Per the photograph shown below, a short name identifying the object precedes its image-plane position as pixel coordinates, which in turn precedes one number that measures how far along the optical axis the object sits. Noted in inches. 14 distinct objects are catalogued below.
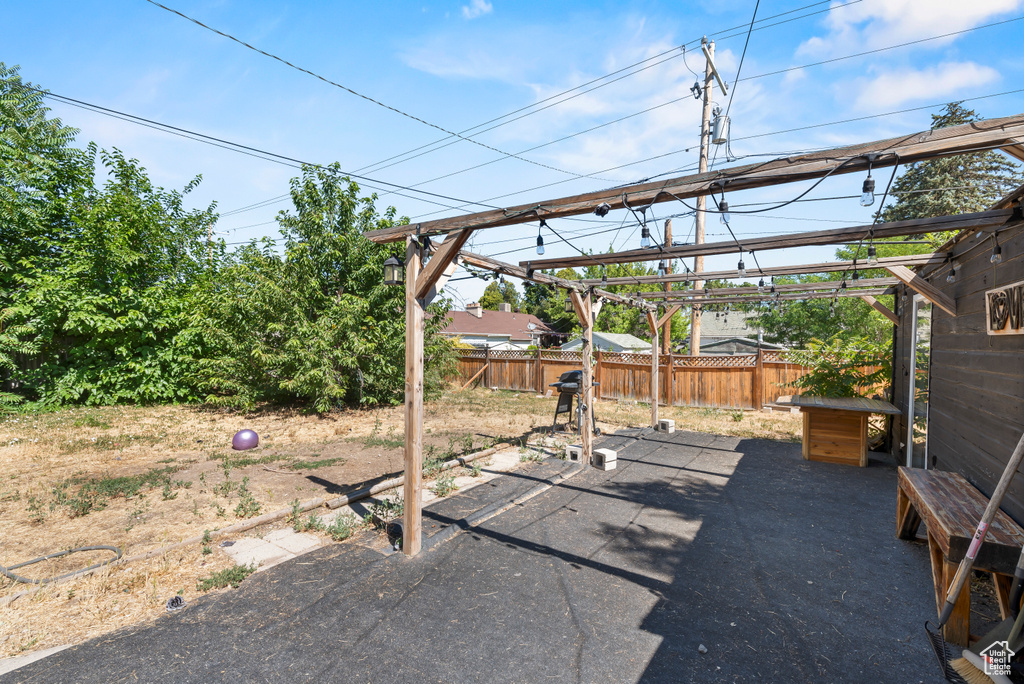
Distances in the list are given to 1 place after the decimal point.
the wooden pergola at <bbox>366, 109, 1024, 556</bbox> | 91.5
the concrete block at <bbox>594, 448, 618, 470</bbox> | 253.6
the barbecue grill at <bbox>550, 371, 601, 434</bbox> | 331.3
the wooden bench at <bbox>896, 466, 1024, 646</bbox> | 101.3
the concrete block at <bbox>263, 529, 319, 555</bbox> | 153.3
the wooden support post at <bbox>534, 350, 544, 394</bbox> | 597.9
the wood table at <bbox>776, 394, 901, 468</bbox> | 265.4
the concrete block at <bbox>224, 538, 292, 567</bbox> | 143.6
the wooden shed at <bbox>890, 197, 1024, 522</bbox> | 127.5
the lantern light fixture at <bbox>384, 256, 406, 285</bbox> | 173.5
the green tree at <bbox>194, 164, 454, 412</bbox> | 376.8
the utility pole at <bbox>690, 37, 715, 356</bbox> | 482.0
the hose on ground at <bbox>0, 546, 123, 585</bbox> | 124.5
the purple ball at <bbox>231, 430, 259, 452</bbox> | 288.5
